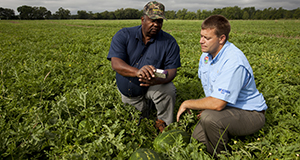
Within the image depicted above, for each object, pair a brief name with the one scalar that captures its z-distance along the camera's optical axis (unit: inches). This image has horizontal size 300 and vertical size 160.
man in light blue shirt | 74.0
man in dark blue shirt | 105.3
